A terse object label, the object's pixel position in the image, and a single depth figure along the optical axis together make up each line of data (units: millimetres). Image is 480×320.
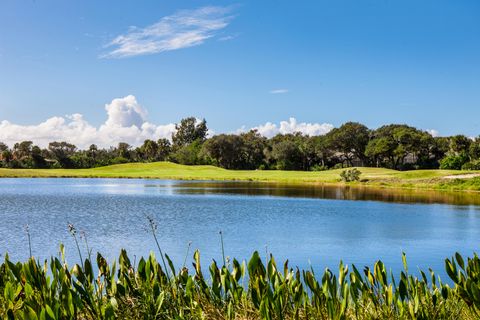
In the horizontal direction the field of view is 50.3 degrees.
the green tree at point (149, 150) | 158125
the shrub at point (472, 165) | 83438
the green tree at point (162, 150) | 160500
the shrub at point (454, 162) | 94188
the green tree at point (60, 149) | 153475
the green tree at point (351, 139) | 118875
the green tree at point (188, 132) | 178825
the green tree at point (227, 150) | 126875
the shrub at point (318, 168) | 114525
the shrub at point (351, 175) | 79375
